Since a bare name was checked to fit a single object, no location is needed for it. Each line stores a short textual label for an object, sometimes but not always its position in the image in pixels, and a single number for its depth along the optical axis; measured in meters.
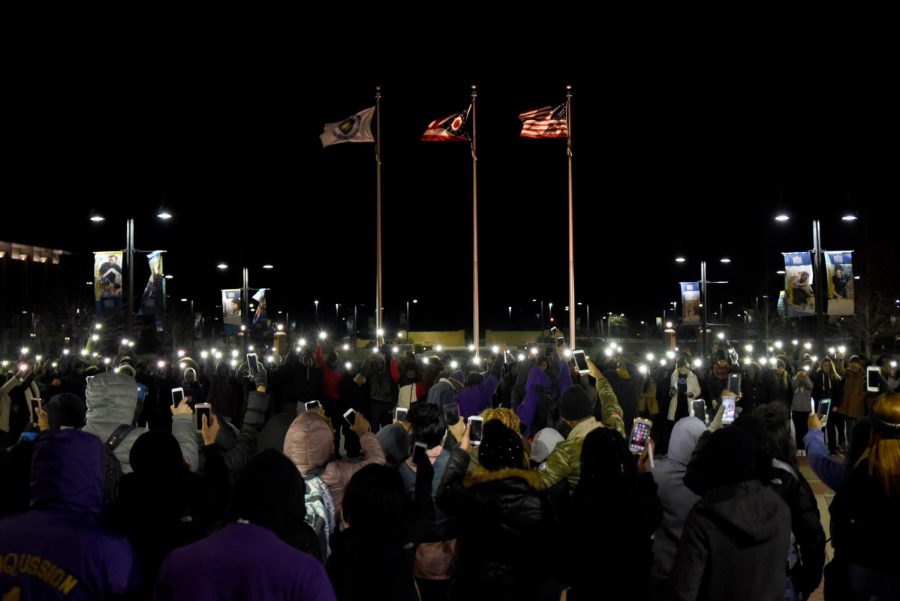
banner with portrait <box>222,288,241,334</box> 37.56
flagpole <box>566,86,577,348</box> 25.76
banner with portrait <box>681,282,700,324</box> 37.78
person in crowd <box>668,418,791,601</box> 3.95
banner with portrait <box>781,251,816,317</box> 24.27
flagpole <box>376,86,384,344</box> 28.61
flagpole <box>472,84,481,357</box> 27.30
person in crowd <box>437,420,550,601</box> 4.45
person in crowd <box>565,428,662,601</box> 4.35
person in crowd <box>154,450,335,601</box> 2.86
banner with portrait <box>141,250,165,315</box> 25.86
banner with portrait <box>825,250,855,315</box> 24.34
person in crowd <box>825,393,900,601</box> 4.32
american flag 25.84
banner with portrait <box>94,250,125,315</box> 23.38
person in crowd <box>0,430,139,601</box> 3.13
